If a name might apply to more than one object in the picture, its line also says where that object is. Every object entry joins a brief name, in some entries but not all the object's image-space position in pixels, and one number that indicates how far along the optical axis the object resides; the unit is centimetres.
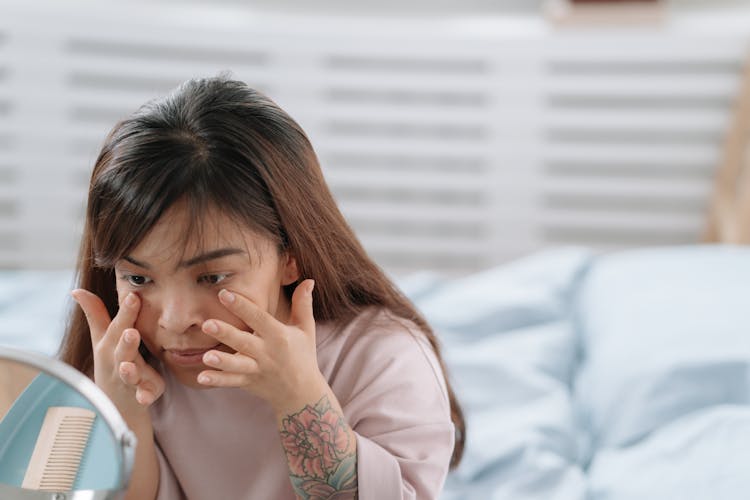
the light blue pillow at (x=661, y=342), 172
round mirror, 110
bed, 163
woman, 128
